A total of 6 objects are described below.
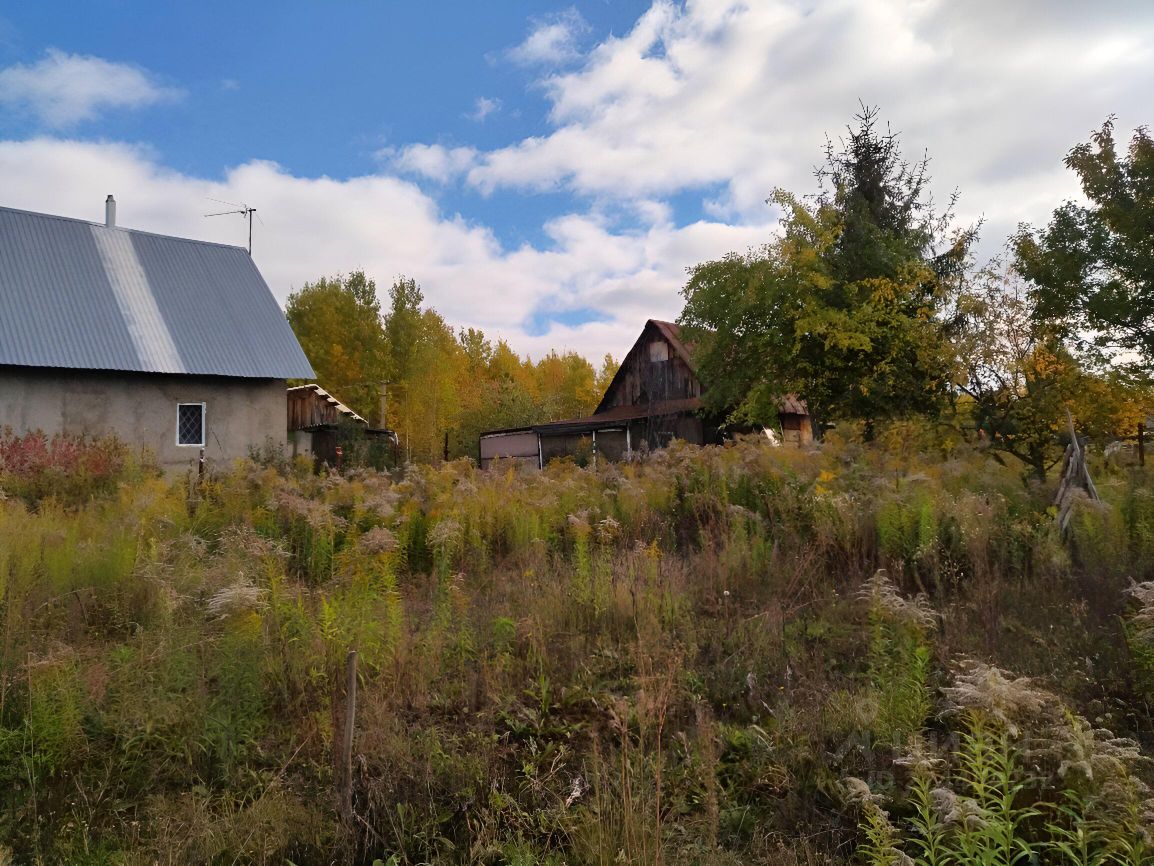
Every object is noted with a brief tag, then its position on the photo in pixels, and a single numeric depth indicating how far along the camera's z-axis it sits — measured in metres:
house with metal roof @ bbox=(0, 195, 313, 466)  18.58
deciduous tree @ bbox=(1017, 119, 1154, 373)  17.38
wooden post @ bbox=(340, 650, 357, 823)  2.99
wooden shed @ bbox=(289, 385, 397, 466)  28.72
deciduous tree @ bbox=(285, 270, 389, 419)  43.03
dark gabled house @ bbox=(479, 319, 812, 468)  29.19
